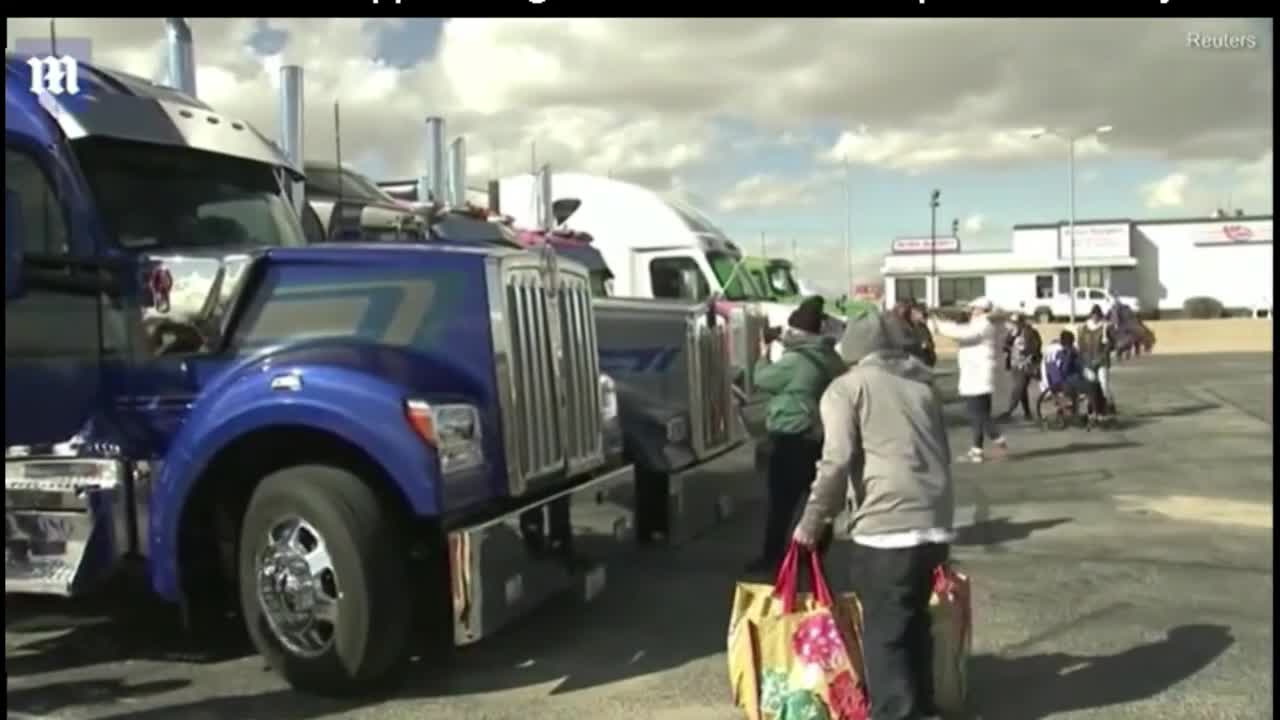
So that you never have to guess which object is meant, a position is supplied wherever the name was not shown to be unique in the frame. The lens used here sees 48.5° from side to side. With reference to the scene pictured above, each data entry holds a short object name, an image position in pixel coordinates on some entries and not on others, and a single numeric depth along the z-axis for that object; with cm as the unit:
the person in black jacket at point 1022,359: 1789
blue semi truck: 595
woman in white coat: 1388
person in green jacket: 847
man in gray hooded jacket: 534
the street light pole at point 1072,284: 5403
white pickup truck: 6097
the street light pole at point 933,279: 7306
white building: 7419
